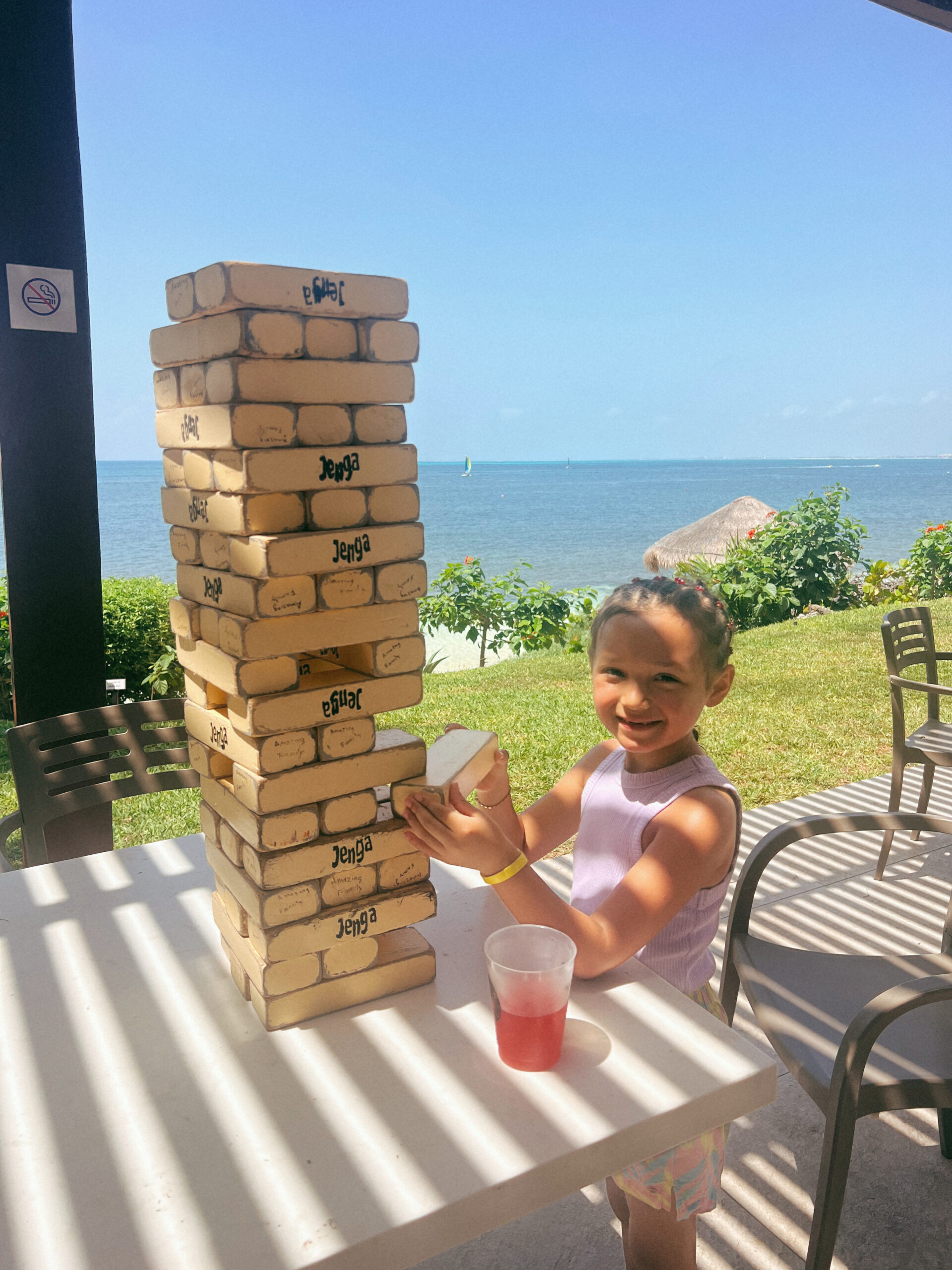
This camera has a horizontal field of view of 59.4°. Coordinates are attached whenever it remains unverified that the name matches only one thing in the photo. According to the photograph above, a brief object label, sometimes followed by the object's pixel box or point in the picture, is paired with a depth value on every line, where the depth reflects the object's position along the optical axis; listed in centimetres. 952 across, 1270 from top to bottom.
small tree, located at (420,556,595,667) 909
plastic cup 97
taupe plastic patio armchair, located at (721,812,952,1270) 143
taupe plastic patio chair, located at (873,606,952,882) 354
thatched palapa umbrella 1623
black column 234
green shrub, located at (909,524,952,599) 1016
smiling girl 115
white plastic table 78
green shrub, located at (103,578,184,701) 702
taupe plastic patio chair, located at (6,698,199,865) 211
